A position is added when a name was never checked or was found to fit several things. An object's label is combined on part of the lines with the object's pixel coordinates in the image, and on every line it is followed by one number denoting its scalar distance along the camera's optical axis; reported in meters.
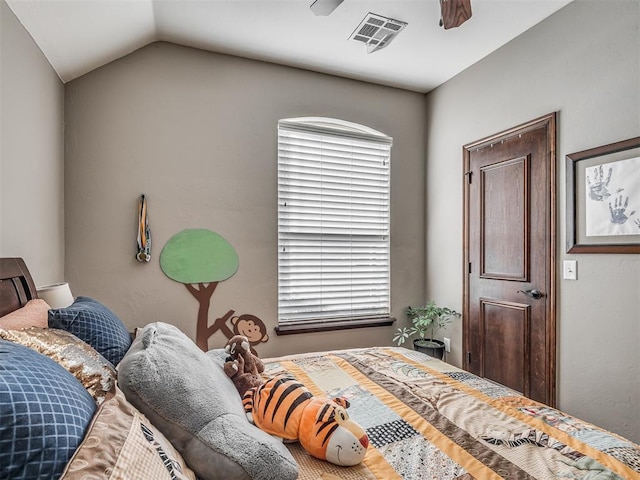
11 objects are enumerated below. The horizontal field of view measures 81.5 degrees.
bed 0.70
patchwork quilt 1.10
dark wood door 2.47
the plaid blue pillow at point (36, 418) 0.60
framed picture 2.01
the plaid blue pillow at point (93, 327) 1.31
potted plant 3.21
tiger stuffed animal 1.11
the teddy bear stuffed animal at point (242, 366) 1.48
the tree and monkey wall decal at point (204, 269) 2.75
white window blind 3.12
